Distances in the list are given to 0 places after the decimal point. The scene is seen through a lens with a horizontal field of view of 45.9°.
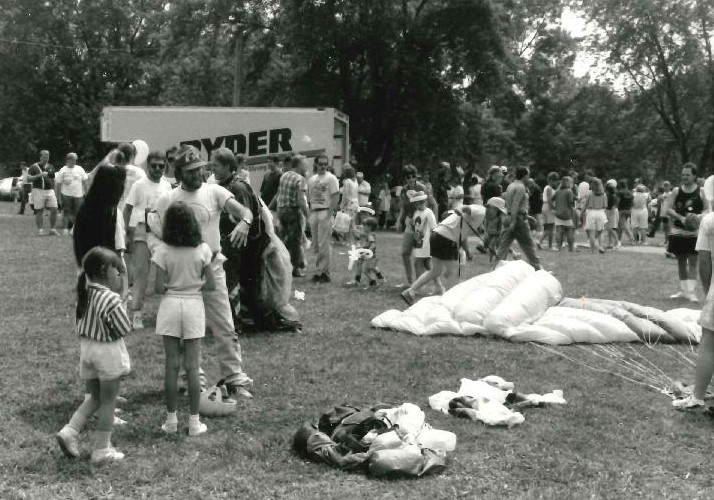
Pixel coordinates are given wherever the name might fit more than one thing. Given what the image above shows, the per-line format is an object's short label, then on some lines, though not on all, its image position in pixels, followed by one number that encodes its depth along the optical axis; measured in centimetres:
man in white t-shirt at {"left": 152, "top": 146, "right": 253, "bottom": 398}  627
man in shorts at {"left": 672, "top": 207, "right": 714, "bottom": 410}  630
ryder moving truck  2252
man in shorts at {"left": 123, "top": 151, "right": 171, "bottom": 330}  848
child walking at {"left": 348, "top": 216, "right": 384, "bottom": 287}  1262
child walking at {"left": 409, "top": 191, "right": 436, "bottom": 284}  1141
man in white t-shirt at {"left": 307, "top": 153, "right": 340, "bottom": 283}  1308
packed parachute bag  489
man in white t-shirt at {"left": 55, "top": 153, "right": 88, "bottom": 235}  1780
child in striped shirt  498
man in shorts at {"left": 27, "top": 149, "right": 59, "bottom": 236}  1941
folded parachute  876
